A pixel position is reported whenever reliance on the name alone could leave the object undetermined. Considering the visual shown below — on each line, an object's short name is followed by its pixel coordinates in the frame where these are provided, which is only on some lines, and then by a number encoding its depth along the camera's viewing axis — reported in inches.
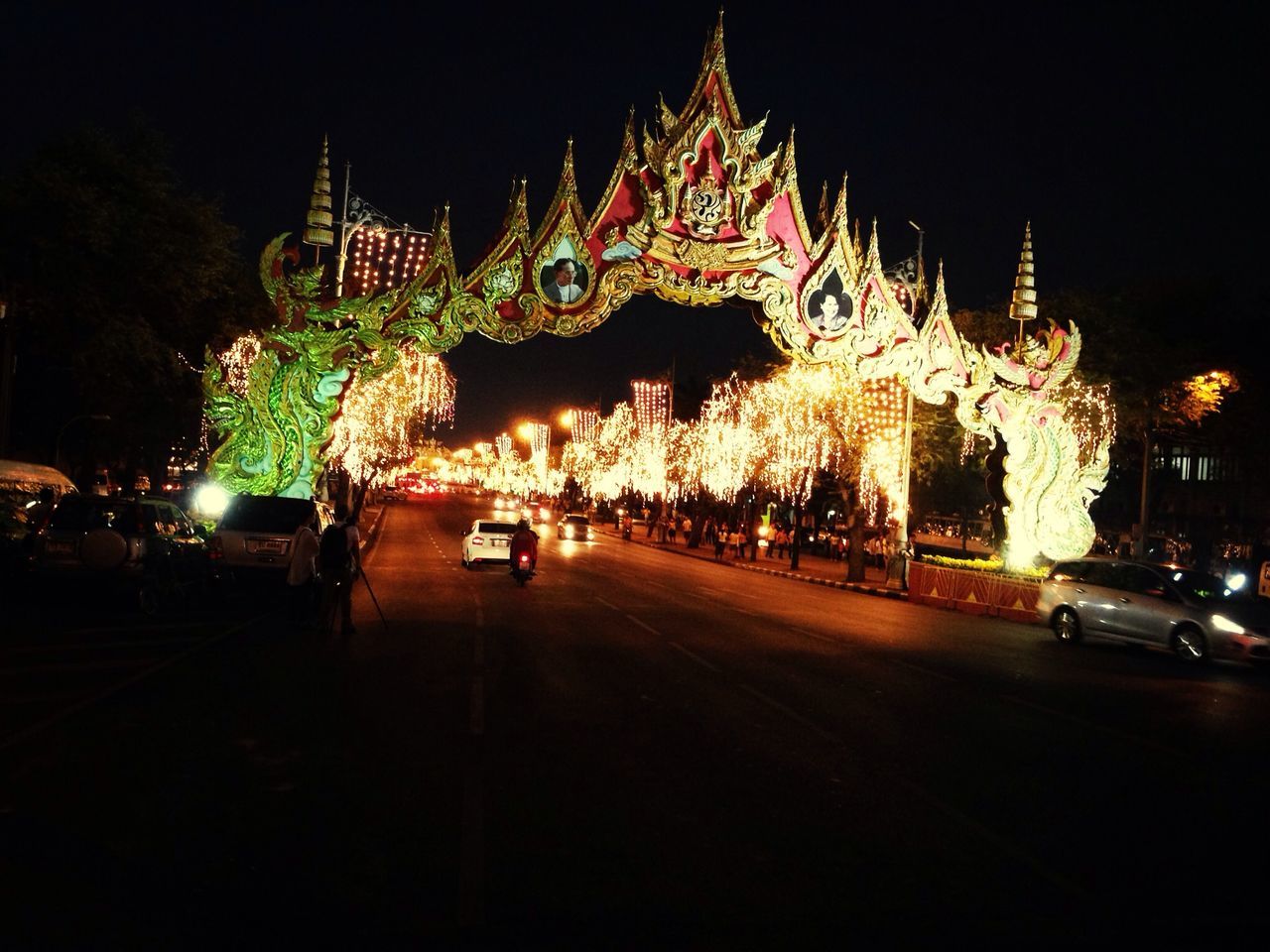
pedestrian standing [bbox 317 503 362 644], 703.1
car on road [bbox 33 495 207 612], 755.4
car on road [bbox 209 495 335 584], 871.7
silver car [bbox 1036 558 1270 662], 776.9
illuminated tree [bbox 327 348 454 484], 1747.0
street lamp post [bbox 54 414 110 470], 1369.8
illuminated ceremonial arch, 984.9
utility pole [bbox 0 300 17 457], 1127.0
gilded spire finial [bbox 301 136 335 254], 991.6
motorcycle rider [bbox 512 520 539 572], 1189.7
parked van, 823.5
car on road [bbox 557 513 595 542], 2426.2
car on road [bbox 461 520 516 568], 1371.8
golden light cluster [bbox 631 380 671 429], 2647.6
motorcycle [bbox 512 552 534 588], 1187.3
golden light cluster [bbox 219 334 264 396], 1478.8
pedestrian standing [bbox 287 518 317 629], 731.4
